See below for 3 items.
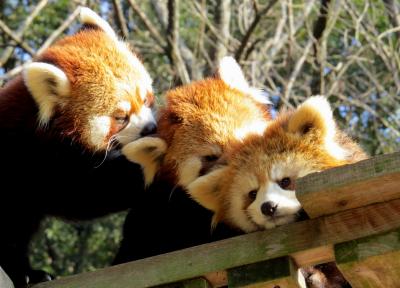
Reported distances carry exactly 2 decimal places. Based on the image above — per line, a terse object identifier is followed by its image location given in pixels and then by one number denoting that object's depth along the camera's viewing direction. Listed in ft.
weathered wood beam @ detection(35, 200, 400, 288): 15.48
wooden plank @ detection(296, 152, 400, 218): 14.56
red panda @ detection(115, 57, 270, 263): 22.74
